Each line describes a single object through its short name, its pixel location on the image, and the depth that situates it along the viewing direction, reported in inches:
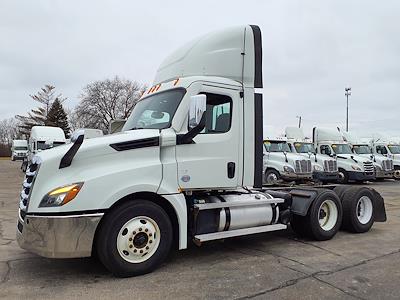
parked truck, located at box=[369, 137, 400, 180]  938.7
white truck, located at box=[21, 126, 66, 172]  1004.6
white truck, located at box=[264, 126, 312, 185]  699.4
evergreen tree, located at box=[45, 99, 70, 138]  2648.6
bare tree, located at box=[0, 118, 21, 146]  3326.8
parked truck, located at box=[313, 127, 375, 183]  810.2
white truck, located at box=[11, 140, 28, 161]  1947.3
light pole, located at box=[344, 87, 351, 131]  1906.7
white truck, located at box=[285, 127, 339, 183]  758.9
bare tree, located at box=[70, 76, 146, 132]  2267.5
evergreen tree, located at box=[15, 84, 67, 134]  2736.2
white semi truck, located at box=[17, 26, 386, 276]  184.4
